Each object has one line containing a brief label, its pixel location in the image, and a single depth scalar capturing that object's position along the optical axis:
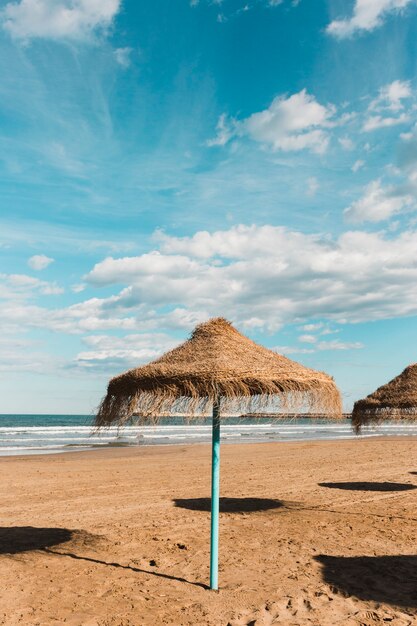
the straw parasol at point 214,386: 5.46
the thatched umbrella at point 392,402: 9.65
